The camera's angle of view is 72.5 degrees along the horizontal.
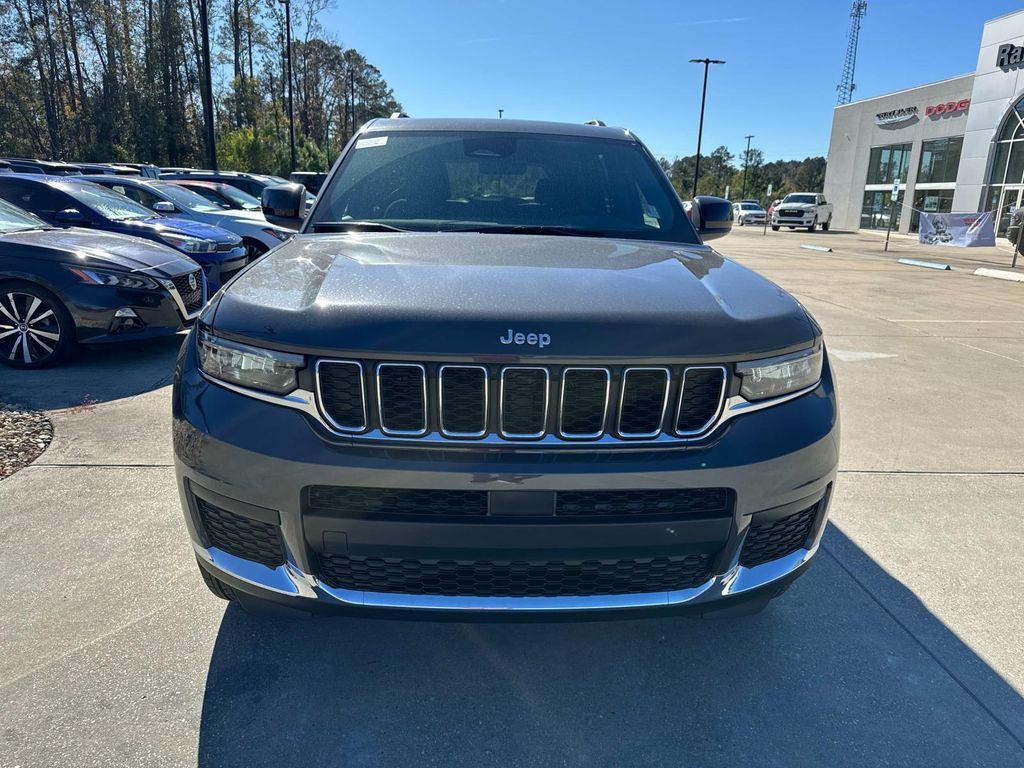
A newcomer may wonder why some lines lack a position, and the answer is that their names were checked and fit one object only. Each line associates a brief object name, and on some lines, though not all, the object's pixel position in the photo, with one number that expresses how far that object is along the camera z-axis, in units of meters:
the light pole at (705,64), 42.49
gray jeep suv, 1.83
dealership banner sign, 23.92
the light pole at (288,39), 33.06
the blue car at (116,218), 7.55
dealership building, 29.88
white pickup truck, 37.56
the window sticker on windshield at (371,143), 3.48
